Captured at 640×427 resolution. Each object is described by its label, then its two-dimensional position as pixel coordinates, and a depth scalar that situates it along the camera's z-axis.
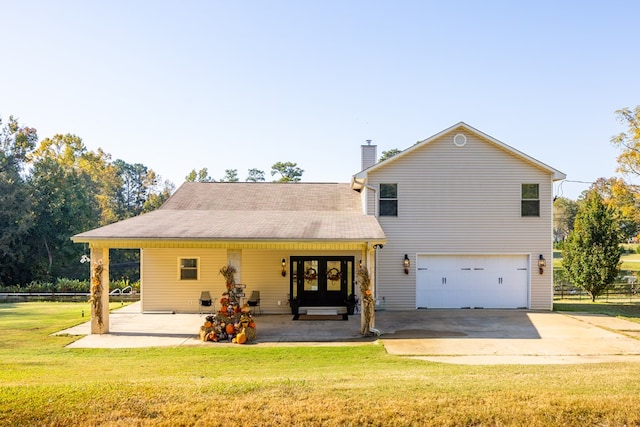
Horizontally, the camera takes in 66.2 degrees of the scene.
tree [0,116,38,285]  30.52
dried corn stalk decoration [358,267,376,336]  12.62
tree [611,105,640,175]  26.80
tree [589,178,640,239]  27.33
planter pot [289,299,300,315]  16.28
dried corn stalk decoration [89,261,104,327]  12.91
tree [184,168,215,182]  62.62
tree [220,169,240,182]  77.99
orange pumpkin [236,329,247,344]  11.76
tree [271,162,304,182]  62.97
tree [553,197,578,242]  70.16
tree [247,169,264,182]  81.56
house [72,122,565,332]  16.98
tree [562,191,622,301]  20.92
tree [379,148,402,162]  61.06
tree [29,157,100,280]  33.03
